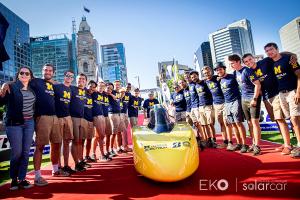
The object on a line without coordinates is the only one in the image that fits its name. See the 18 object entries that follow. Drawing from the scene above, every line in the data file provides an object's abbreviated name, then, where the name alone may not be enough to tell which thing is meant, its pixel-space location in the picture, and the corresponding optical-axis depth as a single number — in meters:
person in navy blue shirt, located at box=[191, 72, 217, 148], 5.54
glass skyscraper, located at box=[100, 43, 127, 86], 111.94
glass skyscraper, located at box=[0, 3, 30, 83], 62.49
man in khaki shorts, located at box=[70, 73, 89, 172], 4.44
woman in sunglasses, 3.36
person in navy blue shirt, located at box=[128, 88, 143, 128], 6.95
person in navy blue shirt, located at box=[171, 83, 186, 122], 6.56
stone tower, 59.75
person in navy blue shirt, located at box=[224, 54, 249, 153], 4.59
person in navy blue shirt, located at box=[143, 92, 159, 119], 7.57
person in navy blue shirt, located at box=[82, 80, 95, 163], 4.83
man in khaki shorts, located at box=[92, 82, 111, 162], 5.26
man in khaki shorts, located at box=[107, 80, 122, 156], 5.91
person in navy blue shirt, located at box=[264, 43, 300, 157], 3.62
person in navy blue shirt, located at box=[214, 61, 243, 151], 4.64
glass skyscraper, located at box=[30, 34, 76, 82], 89.26
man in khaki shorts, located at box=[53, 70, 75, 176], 4.16
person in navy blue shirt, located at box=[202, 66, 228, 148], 5.17
